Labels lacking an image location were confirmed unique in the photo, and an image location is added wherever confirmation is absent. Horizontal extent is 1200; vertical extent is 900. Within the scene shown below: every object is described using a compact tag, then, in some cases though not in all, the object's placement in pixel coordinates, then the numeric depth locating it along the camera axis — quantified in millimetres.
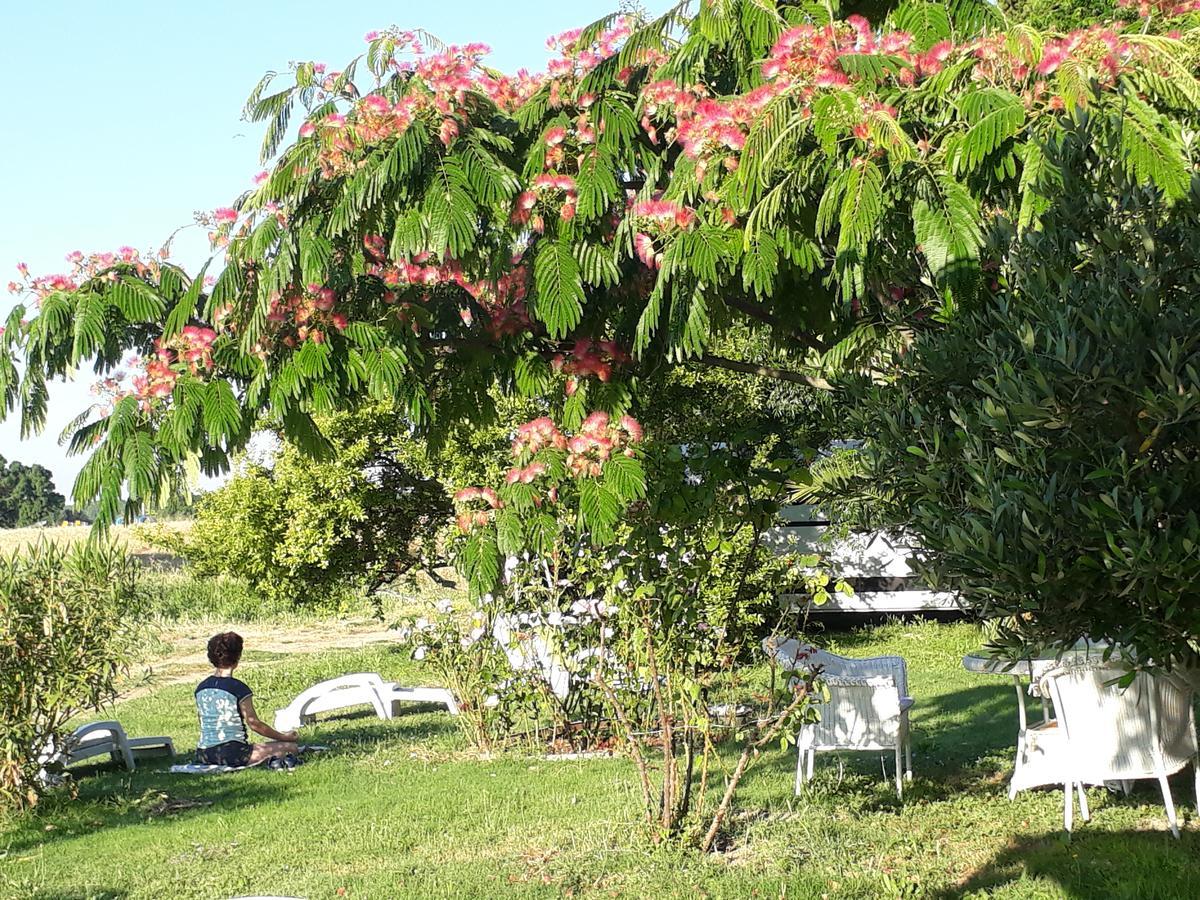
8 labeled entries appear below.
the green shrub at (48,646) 8133
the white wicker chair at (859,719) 7496
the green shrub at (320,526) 13984
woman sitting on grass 9656
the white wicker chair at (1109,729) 6527
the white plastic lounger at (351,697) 11648
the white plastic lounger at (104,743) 9727
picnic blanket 9711
